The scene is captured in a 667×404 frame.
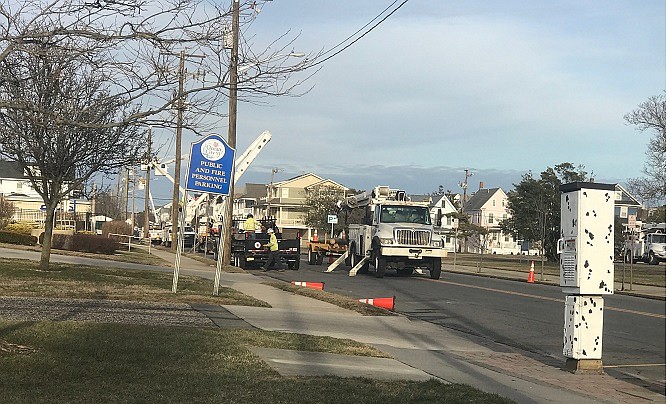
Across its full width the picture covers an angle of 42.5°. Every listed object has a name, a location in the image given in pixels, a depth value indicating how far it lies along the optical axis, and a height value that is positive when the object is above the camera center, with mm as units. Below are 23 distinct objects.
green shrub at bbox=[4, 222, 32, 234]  41984 +228
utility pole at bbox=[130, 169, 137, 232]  83062 +5799
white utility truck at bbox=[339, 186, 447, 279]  30531 +477
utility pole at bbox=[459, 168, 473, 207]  98188 +7912
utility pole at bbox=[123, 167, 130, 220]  78750 +5307
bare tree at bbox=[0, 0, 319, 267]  8398 +1877
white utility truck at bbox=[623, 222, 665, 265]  63531 +1315
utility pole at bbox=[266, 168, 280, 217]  102769 +5628
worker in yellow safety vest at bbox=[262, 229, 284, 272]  33438 -304
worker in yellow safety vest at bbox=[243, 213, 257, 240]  35031 +619
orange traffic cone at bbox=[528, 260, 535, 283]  32312 -776
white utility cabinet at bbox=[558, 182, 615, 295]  10234 +222
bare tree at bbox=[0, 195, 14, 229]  51088 +1384
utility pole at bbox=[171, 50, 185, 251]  9406 +1909
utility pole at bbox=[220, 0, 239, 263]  9844 +2152
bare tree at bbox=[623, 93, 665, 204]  50844 +5542
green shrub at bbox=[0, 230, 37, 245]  38125 -249
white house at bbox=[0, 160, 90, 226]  68562 +3445
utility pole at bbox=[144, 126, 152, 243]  63081 +2739
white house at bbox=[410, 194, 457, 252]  108938 +6498
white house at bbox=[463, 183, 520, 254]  110250 +5442
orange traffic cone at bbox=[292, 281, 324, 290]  22138 -1007
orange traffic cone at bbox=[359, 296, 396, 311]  18234 -1136
